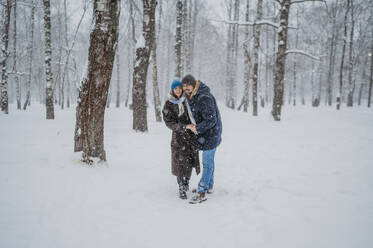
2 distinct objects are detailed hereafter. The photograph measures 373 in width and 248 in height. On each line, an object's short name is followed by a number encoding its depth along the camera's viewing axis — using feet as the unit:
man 10.55
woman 11.02
